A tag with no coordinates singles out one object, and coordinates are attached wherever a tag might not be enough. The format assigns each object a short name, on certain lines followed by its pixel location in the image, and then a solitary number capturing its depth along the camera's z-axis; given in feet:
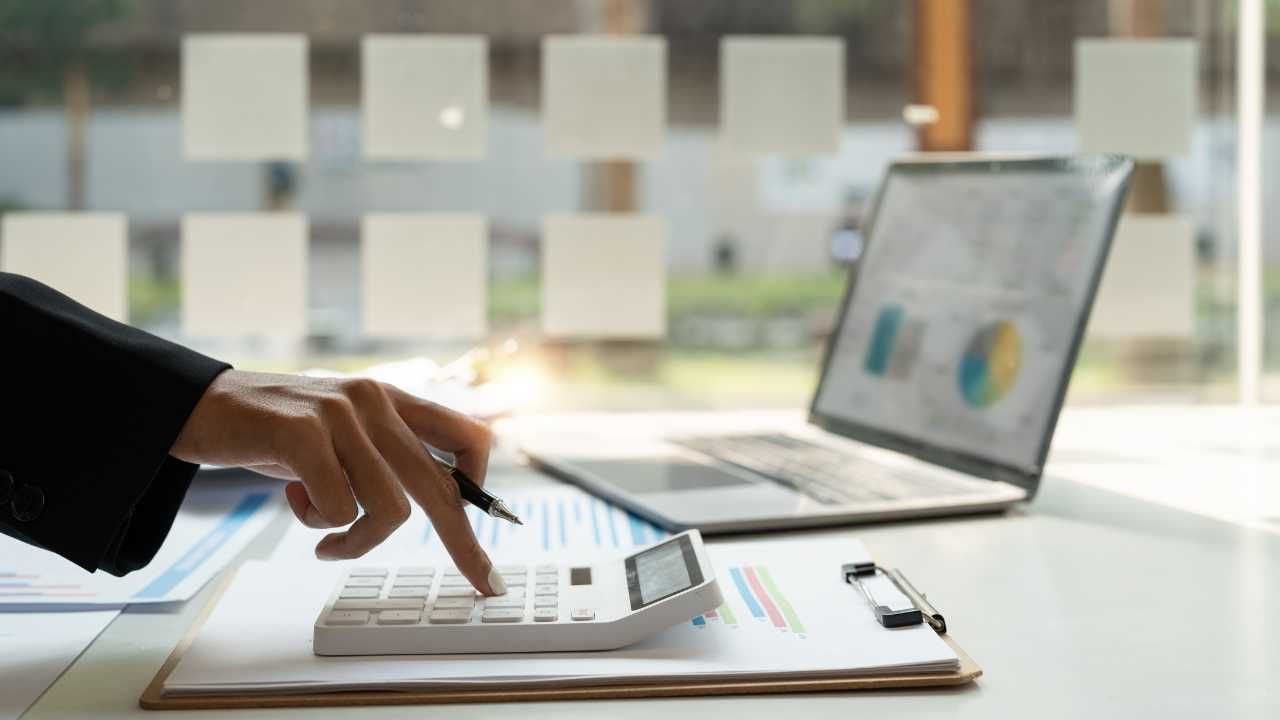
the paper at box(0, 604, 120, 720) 2.10
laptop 3.64
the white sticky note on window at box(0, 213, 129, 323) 6.13
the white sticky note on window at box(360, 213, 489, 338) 6.32
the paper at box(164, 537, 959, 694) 2.09
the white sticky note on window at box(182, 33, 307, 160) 6.25
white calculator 2.22
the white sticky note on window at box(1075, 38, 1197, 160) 6.54
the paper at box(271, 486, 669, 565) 3.15
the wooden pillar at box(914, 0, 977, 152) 6.54
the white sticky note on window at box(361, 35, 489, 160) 6.33
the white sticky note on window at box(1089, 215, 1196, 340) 6.56
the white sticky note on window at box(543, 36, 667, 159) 6.38
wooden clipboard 2.03
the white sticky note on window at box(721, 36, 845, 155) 6.48
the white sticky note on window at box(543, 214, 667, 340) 6.38
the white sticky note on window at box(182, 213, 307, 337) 6.23
